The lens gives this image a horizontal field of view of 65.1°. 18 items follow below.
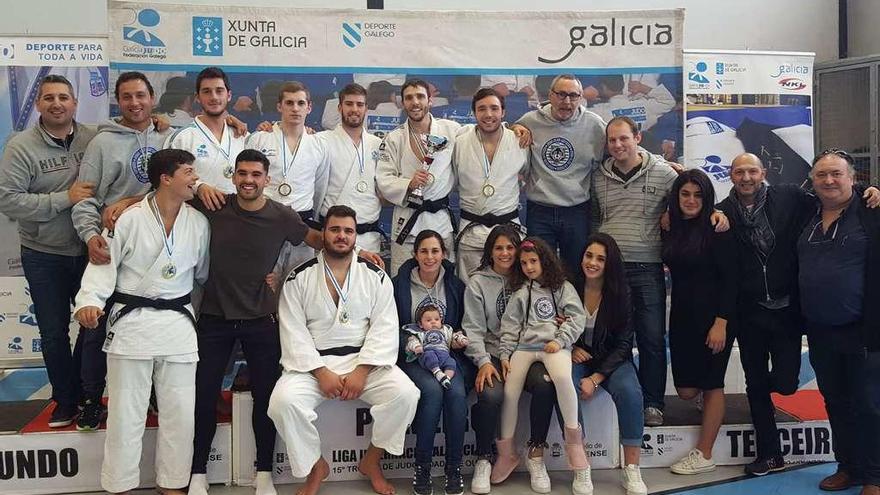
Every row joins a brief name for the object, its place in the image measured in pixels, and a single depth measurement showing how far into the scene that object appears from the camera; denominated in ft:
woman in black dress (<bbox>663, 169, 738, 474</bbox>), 12.03
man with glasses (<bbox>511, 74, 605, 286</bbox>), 13.41
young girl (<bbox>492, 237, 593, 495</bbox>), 11.46
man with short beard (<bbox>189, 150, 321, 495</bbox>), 11.25
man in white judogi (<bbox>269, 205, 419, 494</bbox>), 10.95
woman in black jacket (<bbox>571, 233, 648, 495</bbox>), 11.87
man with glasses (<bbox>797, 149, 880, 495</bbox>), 10.69
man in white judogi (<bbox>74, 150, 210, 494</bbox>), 10.45
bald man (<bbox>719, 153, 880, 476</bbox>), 11.76
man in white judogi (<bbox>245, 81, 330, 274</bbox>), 12.51
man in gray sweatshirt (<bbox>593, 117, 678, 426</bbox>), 12.66
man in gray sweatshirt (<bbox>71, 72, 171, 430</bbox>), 11.65
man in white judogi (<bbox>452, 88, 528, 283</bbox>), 13.14
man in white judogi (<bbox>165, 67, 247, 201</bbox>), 11.93
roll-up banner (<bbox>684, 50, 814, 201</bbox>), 17.37
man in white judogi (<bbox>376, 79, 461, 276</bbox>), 12.92
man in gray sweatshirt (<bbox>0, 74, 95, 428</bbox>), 11.61
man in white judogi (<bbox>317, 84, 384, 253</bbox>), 13.07
